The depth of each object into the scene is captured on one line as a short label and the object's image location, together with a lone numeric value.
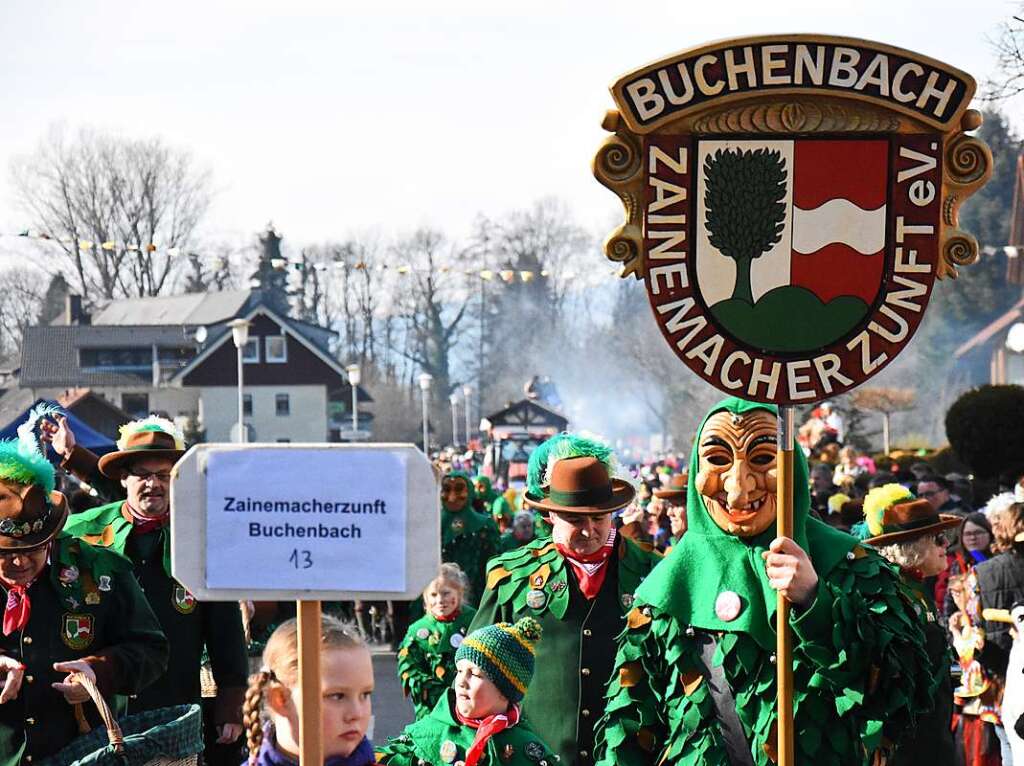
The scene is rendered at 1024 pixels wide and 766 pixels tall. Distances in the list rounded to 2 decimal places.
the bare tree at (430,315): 76.75
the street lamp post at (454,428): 67.32
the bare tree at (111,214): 64.19
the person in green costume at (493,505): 17.53
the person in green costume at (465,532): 14.57
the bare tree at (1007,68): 15.41
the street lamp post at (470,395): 75.57
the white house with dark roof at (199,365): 69.06
